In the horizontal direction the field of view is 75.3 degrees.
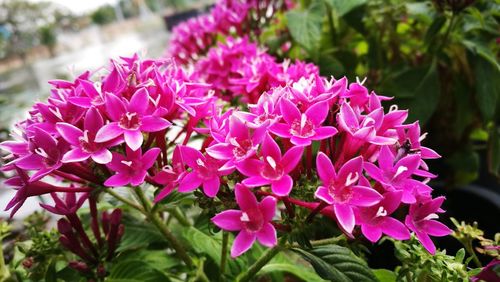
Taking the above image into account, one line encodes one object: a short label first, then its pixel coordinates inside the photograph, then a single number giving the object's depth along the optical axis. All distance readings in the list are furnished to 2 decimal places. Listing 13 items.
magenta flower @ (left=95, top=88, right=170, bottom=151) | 0.08
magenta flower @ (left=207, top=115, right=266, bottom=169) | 0.08
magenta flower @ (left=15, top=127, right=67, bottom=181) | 0.08
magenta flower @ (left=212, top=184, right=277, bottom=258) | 0.07
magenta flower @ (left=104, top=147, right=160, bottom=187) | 0.08
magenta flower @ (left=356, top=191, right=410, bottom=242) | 0.07
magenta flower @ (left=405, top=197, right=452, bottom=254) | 0.08
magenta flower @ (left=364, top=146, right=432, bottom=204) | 0.07
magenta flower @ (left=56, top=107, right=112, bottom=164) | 0.08
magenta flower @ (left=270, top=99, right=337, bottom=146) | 0.08
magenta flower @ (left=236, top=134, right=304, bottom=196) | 0.07
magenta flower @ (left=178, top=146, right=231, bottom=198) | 0.08
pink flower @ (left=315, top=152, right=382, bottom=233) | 0.07
